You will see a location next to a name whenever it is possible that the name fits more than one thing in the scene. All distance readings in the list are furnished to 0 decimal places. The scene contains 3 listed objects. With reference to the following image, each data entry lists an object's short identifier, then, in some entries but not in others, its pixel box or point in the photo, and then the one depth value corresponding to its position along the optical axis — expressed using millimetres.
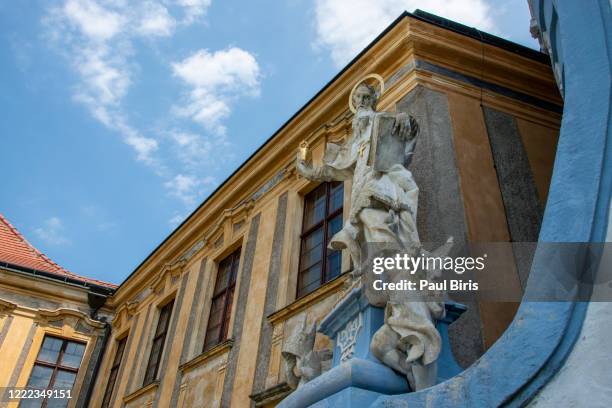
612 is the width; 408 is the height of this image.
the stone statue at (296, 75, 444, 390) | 3299
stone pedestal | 3254
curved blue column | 2334
